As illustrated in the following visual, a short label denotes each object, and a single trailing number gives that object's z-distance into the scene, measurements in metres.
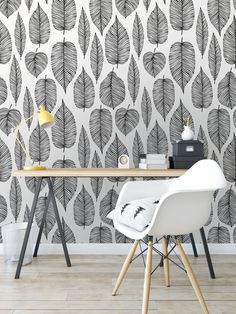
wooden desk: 2.87
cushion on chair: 2.25
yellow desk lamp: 3.05
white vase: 3.17
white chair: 2.16
